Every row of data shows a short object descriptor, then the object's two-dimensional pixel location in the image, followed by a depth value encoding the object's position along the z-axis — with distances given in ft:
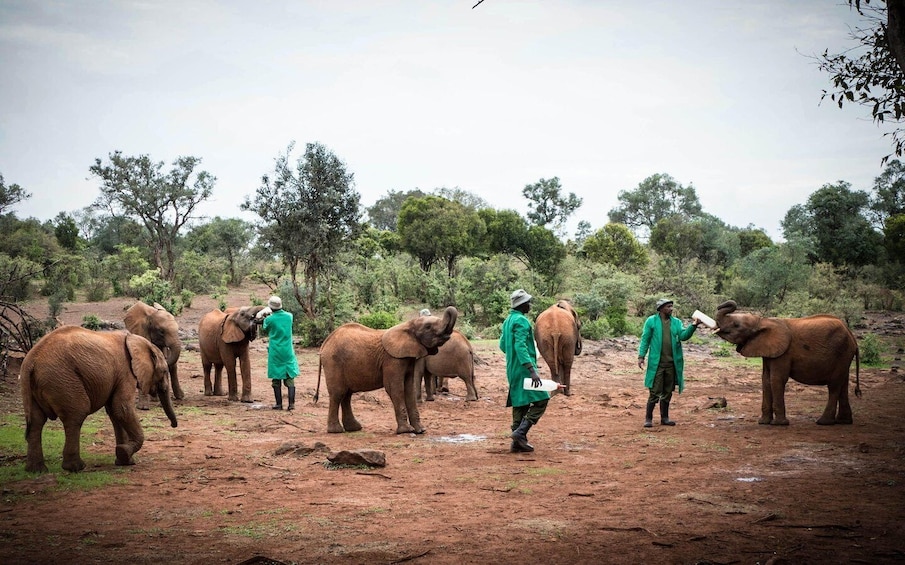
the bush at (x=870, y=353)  67.97
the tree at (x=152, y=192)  132.77
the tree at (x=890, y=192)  167.43
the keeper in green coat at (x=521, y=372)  31.96
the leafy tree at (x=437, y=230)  128.06
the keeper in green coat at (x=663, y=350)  37.22
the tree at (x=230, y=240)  157.79
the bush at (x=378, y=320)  84.64
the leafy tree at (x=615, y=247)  150.61
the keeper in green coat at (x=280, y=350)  44.21
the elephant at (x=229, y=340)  47.24
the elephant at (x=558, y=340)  51.72
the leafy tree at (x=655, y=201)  253.65
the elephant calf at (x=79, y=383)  26.94
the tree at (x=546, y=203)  188.96
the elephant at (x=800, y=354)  36.81
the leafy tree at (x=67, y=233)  149.89
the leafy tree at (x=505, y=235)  142.41
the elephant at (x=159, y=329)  46.24
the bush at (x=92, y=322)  81.15
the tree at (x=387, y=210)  259.39
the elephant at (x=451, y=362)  47.70
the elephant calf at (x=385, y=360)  36.63
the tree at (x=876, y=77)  27.63
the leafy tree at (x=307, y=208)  83.05
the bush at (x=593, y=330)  87.81
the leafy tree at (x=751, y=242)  187.62
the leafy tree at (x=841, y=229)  136.77
